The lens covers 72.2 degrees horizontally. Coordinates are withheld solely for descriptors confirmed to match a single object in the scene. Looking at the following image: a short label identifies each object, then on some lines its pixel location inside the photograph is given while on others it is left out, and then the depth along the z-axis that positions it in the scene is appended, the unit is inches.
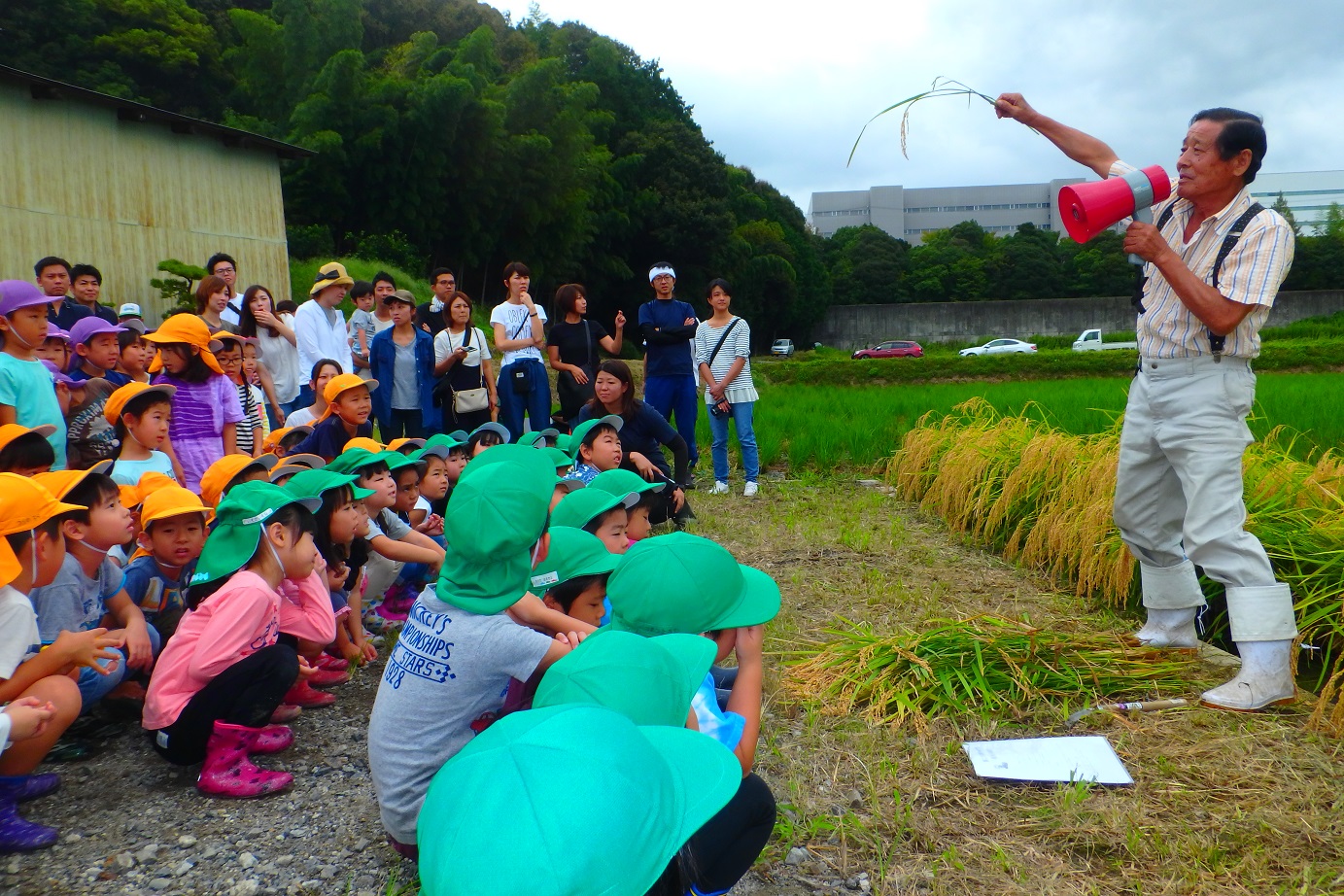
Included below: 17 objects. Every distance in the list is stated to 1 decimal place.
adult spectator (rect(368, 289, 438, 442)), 228.7
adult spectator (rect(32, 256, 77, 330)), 194.1
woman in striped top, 257.0
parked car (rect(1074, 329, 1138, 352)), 1044.5
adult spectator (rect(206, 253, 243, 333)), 216.7
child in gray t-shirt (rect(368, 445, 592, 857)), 75.2
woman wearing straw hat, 229.6
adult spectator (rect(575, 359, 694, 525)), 205.9
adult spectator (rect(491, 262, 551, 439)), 246.2
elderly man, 109.0
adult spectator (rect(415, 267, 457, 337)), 258.1
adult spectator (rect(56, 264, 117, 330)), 206.5
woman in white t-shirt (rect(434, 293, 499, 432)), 234.7
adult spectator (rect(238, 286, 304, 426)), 214.8
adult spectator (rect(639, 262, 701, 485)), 255.8
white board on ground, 96.0
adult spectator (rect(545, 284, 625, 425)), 254.1
